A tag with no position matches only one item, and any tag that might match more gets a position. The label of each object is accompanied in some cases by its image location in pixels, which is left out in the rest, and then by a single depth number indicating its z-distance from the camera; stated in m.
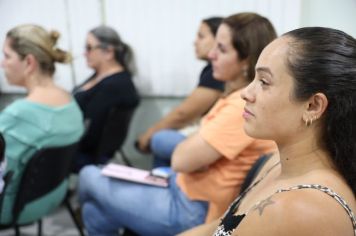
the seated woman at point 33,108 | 1.74
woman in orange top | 1.42
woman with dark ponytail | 0.85
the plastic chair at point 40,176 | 1.70
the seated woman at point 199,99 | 2.41
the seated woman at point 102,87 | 2.48
